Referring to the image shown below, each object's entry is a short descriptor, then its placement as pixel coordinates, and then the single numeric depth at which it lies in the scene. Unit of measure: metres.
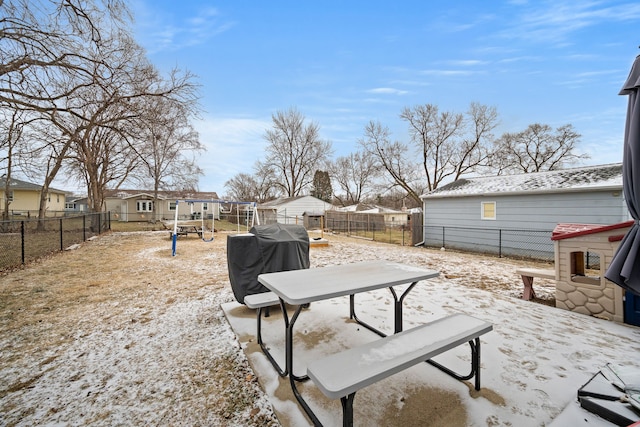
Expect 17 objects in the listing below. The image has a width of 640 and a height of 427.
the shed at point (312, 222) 23.84
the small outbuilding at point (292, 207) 27.84
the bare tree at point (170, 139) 8.09
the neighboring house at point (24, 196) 25.55
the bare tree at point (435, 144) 21.66
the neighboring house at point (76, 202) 44.73
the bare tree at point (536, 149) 22.67
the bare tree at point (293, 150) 34.19
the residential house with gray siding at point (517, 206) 8.27
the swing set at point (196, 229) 12.94
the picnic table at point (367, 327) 1.61
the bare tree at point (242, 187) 43.55
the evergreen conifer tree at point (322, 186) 40.00
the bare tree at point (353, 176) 37.47
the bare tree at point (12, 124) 6.69
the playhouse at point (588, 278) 3.74
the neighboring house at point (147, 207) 32.91
